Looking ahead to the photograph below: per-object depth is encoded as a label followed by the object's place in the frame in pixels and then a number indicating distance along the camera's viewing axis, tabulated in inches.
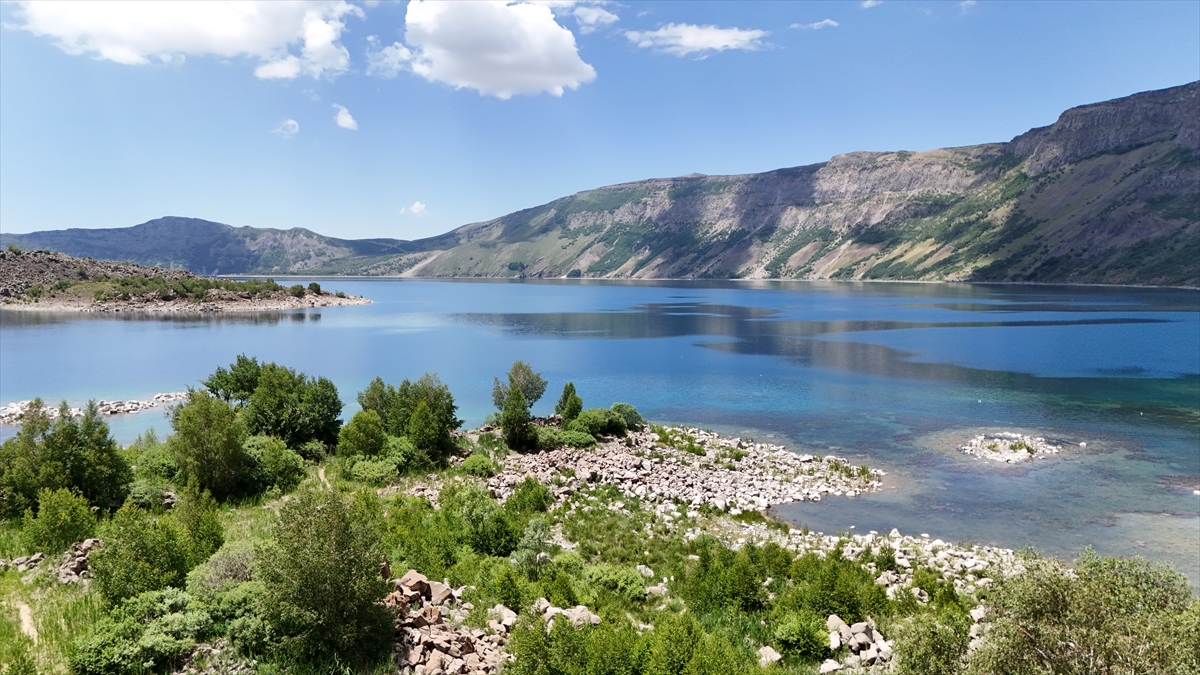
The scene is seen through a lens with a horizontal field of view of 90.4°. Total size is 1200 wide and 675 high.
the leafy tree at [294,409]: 1412.4
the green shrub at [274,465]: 1171.9
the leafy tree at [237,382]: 1679.4
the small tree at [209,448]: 1095.6
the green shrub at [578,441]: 1546.5
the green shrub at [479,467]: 1315.2
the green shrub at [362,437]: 1342.3
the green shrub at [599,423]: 1632.6
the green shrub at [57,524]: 756.0
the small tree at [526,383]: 1777.8
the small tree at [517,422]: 1514.5
